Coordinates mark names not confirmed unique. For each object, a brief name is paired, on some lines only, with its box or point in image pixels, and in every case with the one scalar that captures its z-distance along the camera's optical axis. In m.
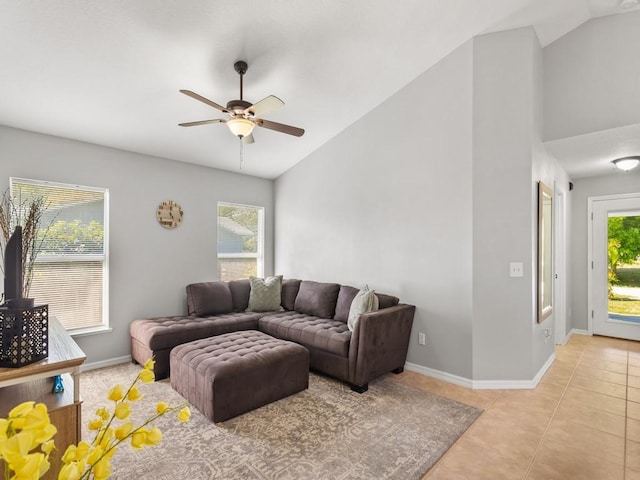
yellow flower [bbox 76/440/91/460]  0.61
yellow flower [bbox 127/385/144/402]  0.68
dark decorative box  1.44
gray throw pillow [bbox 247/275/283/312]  4.55
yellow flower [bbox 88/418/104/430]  0.67
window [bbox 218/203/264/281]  4.96
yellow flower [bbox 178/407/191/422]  0.69
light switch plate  3.08
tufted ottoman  2.54
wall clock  4.20
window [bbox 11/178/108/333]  3.39
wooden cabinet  1.44
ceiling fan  2.53
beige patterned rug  2.00
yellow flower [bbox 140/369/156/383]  0.70
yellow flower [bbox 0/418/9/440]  0.49
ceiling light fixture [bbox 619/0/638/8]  2.85
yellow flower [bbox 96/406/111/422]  0.69
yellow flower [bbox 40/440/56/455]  0.56
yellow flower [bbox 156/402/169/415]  0.67
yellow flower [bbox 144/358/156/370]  0.76
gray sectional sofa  3.11
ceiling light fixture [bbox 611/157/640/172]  3.84
